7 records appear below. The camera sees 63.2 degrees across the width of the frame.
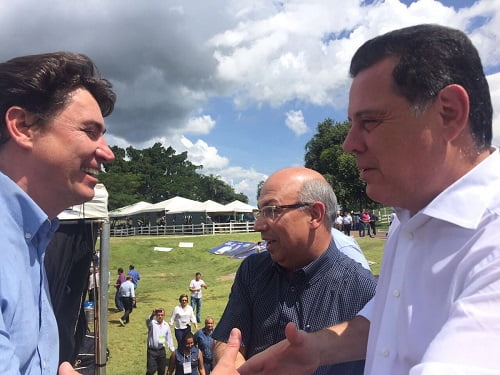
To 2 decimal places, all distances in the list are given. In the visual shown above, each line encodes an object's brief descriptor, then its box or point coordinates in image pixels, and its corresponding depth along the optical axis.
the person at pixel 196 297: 12.50
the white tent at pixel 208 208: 36.78
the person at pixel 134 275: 14.77
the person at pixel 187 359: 8.29
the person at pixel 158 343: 8.86
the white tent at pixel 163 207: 41.03
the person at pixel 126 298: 12.60
